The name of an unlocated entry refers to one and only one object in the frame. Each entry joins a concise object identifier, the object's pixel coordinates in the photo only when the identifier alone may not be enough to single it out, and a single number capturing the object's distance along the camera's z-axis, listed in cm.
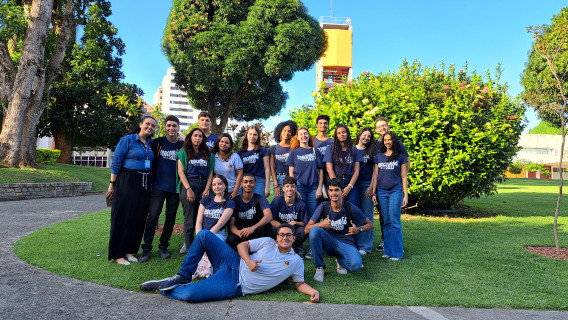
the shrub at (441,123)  798
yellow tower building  3878
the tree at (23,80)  1466
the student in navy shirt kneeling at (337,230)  401
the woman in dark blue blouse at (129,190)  446
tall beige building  12112
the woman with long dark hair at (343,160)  499
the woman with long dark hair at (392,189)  493
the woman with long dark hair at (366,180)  524
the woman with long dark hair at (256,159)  515
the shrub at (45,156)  1999
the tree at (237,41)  1947
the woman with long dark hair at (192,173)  470
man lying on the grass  328
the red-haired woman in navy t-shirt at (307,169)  503
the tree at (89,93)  2169
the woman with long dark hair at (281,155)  535
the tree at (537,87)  2454
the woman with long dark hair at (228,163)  487
